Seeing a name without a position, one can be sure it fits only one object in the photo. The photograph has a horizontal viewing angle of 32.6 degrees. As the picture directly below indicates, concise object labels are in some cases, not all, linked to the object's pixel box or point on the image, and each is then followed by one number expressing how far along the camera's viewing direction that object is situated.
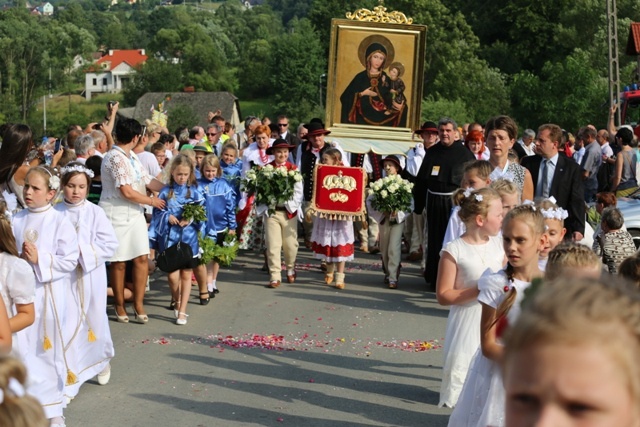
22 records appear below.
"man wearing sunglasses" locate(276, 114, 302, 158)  19.75
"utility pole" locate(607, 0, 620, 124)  29.45
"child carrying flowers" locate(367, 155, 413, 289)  14.59
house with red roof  187.12
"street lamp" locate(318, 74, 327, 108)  90.47
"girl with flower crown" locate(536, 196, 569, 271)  6.81
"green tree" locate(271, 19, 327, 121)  90.44
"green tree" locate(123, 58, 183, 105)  119.31
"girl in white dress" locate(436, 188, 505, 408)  7.56
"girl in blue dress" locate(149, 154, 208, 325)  12.23
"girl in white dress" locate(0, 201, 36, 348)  6.32
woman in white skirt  11.28
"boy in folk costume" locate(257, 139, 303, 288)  14.63
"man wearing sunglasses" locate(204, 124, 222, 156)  19.41
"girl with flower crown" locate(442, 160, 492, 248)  9.04
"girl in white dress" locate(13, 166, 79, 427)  7.82
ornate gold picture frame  19.92
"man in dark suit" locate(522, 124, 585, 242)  10.98
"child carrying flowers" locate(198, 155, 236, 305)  13.49
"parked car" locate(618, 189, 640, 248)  15.05
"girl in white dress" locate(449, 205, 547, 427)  5.50
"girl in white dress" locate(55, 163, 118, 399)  9.02
